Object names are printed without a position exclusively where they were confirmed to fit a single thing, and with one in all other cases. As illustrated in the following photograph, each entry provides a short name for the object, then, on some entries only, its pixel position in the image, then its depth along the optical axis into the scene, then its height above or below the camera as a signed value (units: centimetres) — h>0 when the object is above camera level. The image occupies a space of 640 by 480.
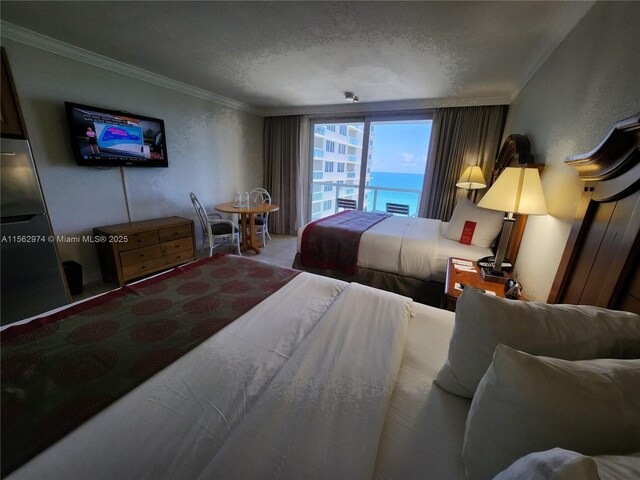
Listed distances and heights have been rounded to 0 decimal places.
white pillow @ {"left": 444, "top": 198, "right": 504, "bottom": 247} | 236 -41
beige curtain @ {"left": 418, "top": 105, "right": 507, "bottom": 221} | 346 +41
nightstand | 148 -63
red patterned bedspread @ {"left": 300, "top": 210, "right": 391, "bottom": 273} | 268 -77
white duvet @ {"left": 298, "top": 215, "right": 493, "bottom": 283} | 231 -69
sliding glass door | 419 +18
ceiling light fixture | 347 +104
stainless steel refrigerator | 181 -63
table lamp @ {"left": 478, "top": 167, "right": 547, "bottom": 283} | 143 -7
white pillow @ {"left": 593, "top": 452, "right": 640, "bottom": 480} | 39 -44
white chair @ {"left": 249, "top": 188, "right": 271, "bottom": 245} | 421 -80
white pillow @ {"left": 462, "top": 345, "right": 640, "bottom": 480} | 47 -43
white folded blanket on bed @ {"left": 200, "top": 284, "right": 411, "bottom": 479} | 61 -69
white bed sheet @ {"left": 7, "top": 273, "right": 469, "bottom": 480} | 61 -71
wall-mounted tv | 248 +24
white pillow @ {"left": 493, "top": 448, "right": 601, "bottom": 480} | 34 -39
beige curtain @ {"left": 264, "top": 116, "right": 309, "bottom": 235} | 465 +4
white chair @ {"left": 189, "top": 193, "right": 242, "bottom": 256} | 347 -84
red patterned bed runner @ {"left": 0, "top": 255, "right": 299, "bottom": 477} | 70 -70
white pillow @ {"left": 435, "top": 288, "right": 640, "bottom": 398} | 67 -40
